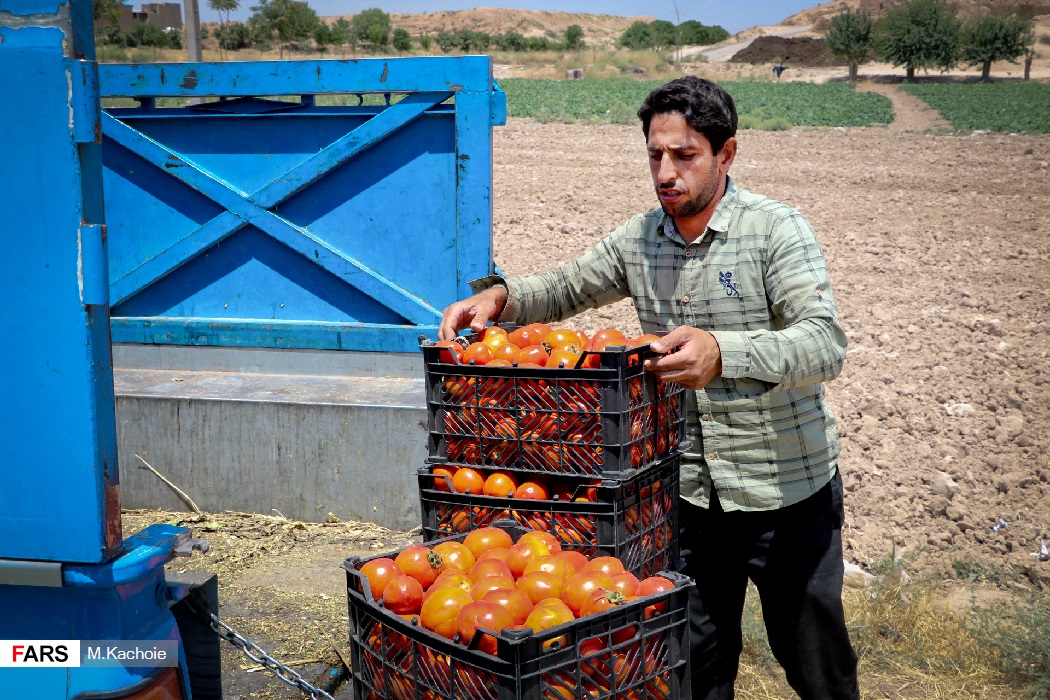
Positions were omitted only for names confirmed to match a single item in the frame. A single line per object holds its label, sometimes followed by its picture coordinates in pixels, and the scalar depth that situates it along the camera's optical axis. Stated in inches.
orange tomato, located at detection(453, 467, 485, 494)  99.4
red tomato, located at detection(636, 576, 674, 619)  77.7
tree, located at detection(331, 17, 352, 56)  3284.9
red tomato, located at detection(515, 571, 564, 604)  79.0
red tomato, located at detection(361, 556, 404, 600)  82.0
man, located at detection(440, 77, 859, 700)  103.7
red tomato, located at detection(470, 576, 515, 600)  78.4
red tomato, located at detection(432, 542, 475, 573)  86.4
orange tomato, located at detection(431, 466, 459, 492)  100.0
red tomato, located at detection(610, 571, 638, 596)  78.0
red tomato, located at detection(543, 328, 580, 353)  103.0
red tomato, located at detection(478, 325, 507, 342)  107.2
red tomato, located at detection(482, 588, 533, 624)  75.1
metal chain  95.2
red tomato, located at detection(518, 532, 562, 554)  88.3
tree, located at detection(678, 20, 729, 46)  4590.6
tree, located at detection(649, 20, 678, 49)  3796.8
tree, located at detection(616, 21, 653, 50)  3993.6
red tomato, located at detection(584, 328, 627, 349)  100.4
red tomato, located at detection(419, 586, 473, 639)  75.4
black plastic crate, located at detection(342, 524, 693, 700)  68.7
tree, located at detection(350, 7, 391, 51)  3666.3
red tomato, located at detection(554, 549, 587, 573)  84.7
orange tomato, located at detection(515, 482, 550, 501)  97.0
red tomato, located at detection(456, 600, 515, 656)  70.4
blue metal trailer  194.1
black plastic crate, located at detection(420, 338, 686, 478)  93.0
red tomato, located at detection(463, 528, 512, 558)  90.7
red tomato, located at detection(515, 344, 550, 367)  98.8
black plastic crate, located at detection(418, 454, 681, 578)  94.0
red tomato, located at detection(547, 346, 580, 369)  96.4
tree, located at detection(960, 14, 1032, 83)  2561.5
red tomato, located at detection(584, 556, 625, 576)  81.8
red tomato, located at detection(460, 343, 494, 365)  101.1
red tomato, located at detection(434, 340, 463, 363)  101.1
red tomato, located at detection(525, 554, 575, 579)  82.3
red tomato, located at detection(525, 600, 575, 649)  71.9
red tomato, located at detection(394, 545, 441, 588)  83.9
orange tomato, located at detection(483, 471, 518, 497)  97.9
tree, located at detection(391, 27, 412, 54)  3392.2
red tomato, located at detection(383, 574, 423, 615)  79.7
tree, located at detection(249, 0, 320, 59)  2630.4
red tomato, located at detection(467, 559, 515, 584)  82.2
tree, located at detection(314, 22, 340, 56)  3041.3
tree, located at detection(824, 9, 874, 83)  2888.8
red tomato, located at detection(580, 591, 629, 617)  74.8
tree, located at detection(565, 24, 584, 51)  4173.2
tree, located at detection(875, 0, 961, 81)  2559.1
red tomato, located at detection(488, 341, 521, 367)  100.7
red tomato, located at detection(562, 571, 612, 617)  76.5
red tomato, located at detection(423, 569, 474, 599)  80.5
